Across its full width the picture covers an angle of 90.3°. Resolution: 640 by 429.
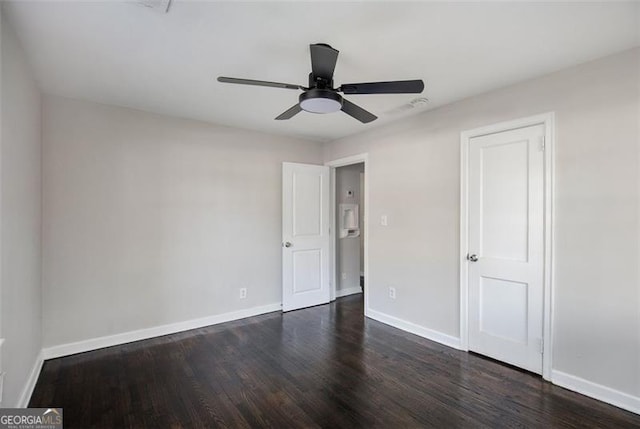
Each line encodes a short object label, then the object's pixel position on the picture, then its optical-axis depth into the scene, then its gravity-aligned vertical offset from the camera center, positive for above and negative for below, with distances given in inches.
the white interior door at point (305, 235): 172.7 -12.1
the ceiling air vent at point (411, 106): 121.4 +43.6
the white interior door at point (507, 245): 102.5 -10.8
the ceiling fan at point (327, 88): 75.4 +31.2
